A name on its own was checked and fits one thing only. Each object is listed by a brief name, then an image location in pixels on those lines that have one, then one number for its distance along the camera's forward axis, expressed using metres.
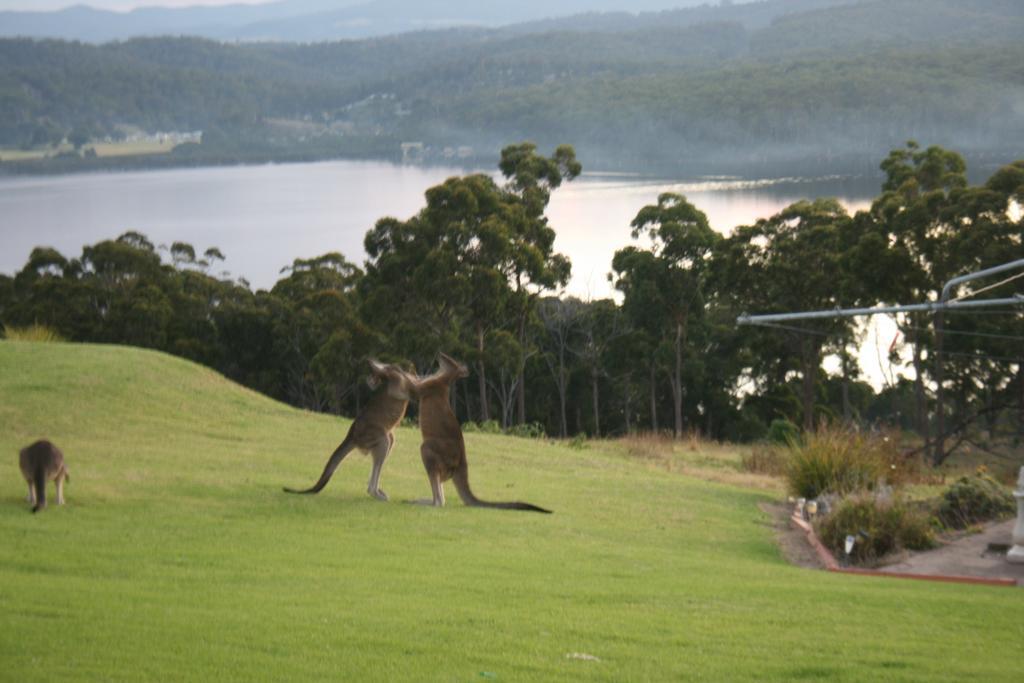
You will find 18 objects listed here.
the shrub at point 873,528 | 12.66
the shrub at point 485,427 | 24.83
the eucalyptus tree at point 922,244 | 34.22
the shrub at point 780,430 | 30.25
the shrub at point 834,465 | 16.08
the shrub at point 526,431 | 28.05
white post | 11.84
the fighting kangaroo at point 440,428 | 11.48
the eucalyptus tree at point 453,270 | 39.09
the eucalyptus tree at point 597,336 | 47.69
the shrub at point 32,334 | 24.12
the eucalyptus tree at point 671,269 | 44.06
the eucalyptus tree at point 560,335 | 48.38
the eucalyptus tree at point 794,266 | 39.47
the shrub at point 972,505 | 14.91
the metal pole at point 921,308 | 11.73
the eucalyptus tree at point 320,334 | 42.75
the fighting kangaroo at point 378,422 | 11.41
